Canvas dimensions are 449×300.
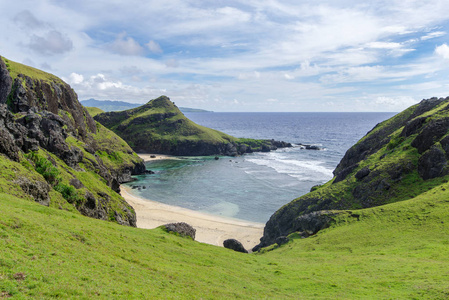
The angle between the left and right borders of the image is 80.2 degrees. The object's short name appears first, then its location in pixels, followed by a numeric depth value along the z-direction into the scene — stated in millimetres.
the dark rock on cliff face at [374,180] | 50500
